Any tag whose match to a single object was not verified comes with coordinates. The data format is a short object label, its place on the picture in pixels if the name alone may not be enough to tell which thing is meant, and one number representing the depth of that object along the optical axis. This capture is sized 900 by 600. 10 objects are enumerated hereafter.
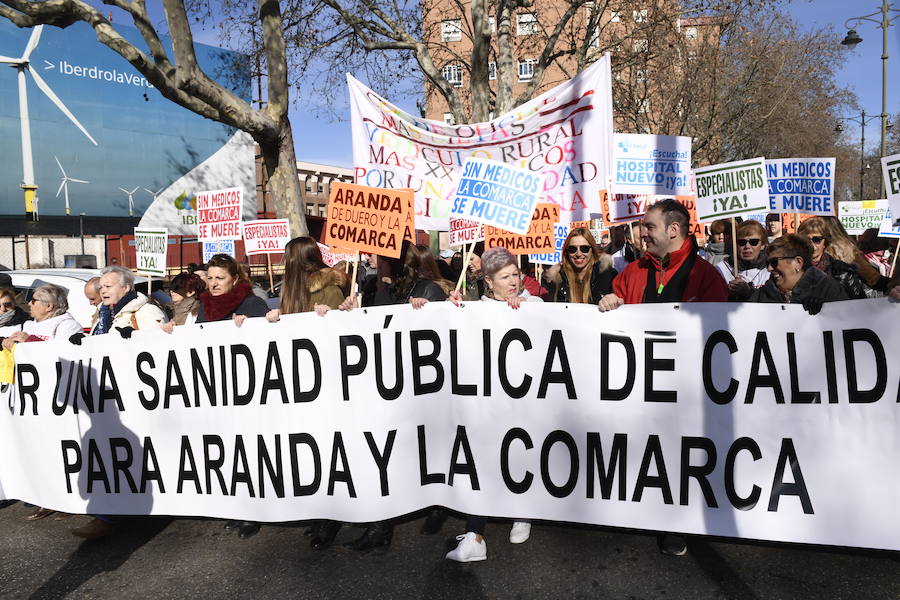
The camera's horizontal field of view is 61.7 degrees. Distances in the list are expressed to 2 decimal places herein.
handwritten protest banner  5.50
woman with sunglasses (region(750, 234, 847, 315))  4.13
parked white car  7.89
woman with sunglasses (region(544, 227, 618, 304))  5.86
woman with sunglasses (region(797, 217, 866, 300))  4.80
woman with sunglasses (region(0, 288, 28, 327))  6.00
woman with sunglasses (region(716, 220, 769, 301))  6.21
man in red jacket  3.90
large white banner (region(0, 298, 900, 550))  3.45
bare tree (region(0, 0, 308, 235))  9.98
